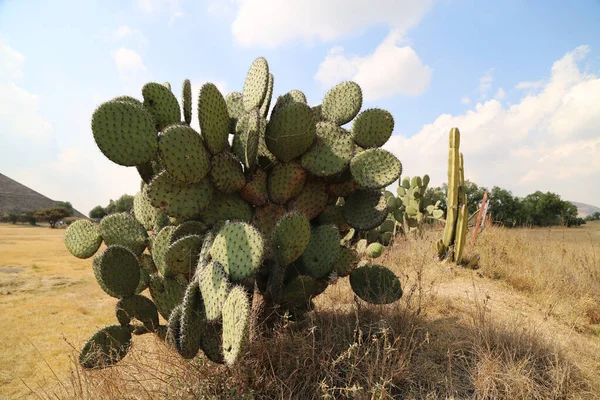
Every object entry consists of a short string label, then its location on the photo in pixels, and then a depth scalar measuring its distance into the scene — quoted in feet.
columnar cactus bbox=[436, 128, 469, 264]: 19.99
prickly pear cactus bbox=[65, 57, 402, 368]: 6.70
